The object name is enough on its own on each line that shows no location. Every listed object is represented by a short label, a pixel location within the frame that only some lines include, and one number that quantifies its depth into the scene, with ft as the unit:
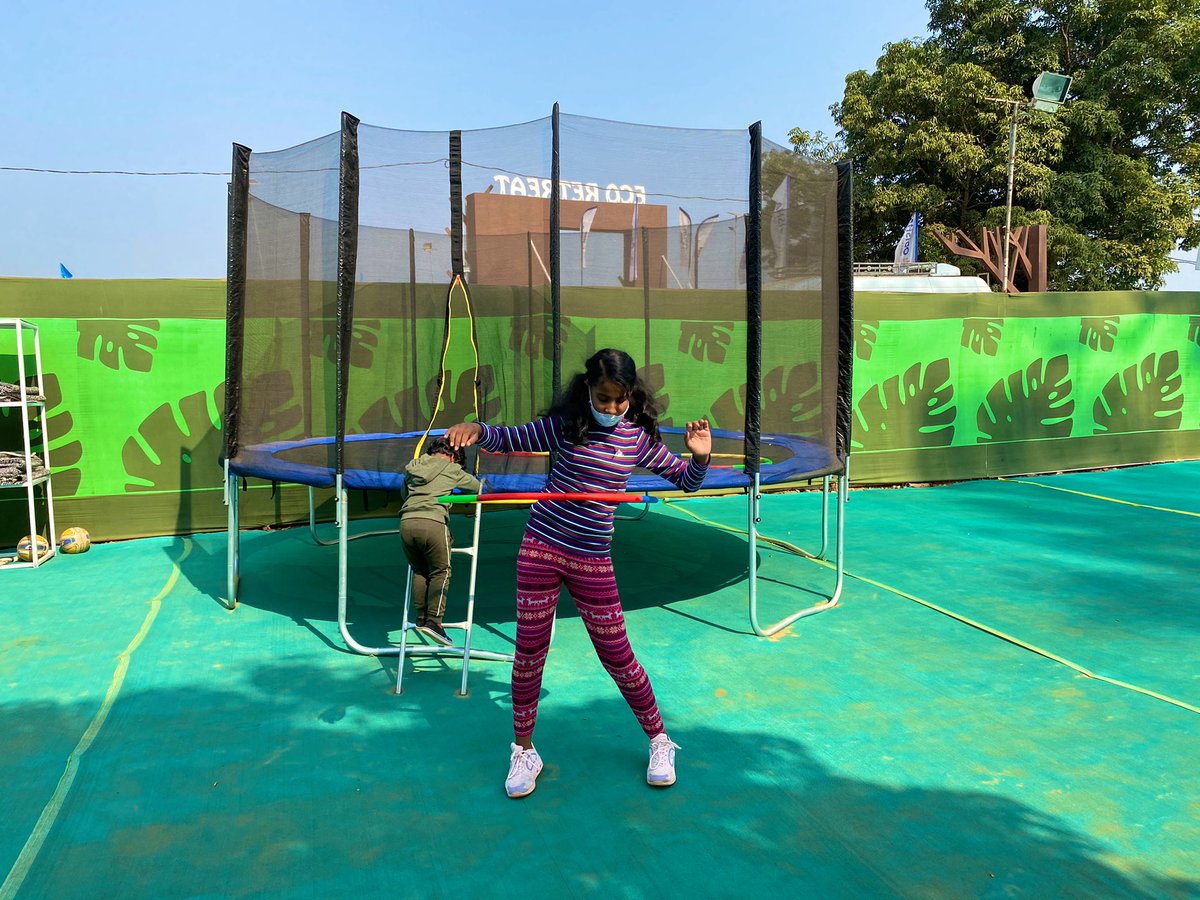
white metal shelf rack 17.20
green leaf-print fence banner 18.90
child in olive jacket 12.06
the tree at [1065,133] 63.57
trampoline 13.12
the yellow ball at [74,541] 18.35
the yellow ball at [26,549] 17.31
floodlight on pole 51.47
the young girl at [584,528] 8.23
